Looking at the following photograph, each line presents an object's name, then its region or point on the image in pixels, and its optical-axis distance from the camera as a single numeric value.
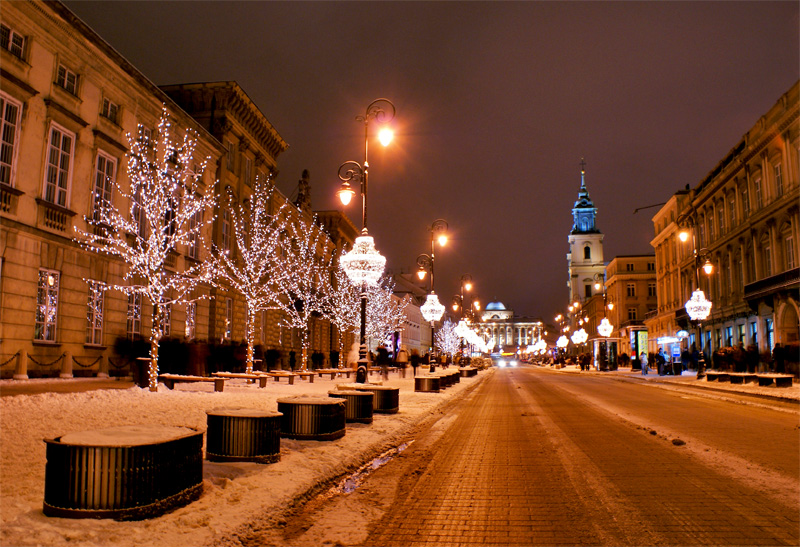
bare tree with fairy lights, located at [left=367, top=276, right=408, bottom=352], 54.25
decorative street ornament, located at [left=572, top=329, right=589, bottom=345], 69.81
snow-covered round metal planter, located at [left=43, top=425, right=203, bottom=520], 4.95
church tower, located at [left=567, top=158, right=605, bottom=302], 141.62
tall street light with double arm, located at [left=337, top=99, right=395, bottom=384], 17.66
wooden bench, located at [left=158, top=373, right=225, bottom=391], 17.86
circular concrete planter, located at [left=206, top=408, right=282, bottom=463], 7.40
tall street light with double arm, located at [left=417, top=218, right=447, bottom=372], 31.23
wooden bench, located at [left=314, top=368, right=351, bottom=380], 29.50
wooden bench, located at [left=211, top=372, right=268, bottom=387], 20.89
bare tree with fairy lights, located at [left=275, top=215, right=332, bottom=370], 42.19
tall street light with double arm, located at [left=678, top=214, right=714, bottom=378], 34.84
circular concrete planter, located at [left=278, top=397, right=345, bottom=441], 9.55
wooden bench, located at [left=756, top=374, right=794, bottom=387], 26.00
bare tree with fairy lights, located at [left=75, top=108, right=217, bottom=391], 17.50
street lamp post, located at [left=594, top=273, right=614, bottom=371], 58.50
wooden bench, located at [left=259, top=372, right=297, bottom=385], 24.78
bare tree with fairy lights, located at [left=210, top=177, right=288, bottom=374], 33.16
